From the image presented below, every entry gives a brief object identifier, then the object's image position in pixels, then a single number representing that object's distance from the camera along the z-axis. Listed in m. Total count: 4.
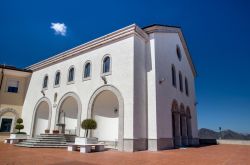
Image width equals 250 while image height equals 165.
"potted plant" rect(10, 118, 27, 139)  17.50
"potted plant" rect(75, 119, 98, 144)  12.07
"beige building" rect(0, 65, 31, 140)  21.64
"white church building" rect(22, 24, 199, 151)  13.46
